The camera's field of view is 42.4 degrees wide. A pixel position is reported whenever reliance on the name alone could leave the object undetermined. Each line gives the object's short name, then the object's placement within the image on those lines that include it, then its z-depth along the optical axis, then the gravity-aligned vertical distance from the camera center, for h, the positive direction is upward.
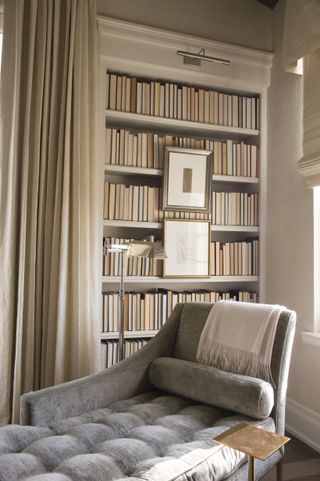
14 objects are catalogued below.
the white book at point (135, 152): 2.76 +0.72
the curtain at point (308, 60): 2.40 +1.23
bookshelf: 2.70 +0.81
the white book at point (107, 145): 2.69 +0.74
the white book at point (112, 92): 2.71 +1.10
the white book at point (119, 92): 2.73 +1.11
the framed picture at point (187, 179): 2.79 +0.56
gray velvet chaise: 1.30 -0.64
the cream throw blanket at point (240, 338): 1.84 -0.36
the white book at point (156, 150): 2.81 +0.75
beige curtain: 2.34 +0.35
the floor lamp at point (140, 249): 2.29 +0.06
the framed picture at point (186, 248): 2.80 +0.09
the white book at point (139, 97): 2.77 +1.09
